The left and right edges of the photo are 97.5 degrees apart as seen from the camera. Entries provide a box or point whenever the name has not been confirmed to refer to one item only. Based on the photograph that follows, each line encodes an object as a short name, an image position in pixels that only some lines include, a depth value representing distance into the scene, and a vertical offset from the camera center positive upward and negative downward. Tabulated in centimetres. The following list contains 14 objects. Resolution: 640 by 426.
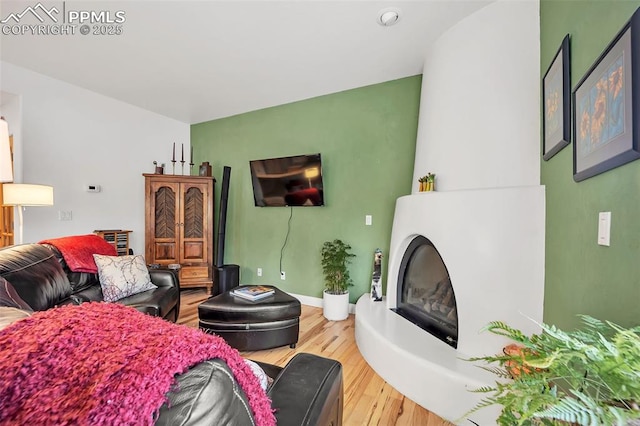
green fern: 45 -30
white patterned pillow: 222 -54
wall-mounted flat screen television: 326 +37
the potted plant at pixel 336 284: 299 -78
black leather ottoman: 214 -85
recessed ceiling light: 202 +145
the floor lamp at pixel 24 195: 236 +13
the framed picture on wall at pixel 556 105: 128 +53
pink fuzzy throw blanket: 42 -27
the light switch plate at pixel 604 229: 97 -6
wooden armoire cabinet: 373 -19
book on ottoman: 229 -69
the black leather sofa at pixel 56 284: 172 -54
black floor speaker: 359 -87
